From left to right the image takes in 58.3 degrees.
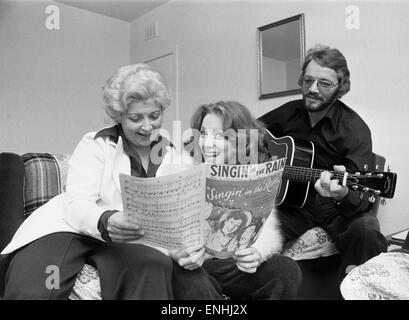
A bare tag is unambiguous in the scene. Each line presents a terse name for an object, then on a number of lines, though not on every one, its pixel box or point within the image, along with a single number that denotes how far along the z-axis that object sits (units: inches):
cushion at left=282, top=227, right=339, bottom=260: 48.2
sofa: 30.7
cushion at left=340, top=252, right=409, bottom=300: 26.9
